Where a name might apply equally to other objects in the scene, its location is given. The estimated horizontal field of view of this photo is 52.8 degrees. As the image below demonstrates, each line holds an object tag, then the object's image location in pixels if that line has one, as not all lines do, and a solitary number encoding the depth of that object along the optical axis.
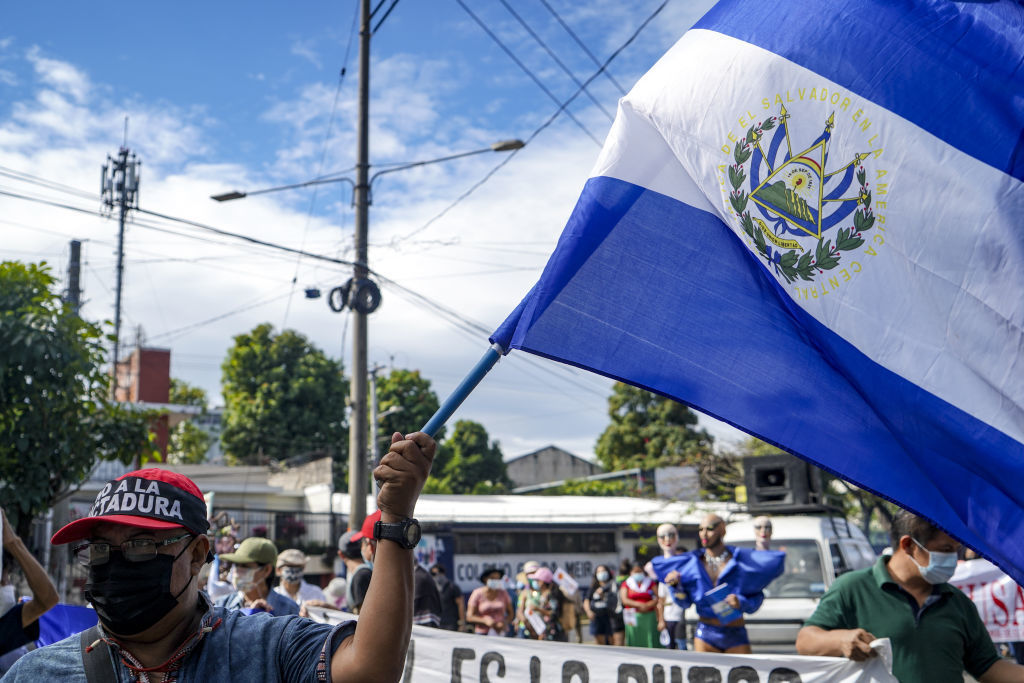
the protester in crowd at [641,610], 14.22
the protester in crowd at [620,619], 16.75
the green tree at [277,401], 49.16
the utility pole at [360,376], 14.62
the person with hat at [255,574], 6.75
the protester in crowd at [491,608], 14.31
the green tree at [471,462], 58.09
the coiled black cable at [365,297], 15.08
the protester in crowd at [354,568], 6.98
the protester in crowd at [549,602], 15.37
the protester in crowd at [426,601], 8.38
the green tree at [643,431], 48.62
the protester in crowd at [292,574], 8.62
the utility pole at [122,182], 32.74
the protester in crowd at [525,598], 15.37
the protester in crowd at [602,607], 17.56
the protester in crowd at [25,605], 4.67
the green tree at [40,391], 9.83
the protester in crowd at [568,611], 15.88
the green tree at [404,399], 56.26
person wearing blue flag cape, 8.42
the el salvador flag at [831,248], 3.26
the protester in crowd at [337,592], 11.10
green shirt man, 4.39
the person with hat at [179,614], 2.18
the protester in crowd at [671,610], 10.43
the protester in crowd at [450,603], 13.30
